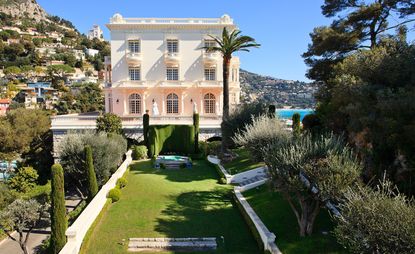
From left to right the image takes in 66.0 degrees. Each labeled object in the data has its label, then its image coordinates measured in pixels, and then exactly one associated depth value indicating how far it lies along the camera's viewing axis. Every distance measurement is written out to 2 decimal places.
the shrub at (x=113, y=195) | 17.98
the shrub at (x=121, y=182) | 20.34
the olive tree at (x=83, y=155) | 21.72
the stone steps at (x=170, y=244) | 12.70
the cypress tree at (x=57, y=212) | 13.36
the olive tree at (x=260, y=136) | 19.78
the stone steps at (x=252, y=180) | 20.62
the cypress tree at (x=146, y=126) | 30.62
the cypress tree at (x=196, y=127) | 30.81
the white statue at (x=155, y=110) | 37.44
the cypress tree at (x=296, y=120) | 25.33
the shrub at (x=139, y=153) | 28.97
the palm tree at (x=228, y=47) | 27.64
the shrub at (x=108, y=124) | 29.83
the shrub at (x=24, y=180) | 28.30
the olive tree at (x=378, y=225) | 6.96
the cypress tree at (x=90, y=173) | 18.70
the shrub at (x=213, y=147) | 29.54
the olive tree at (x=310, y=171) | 10.47
